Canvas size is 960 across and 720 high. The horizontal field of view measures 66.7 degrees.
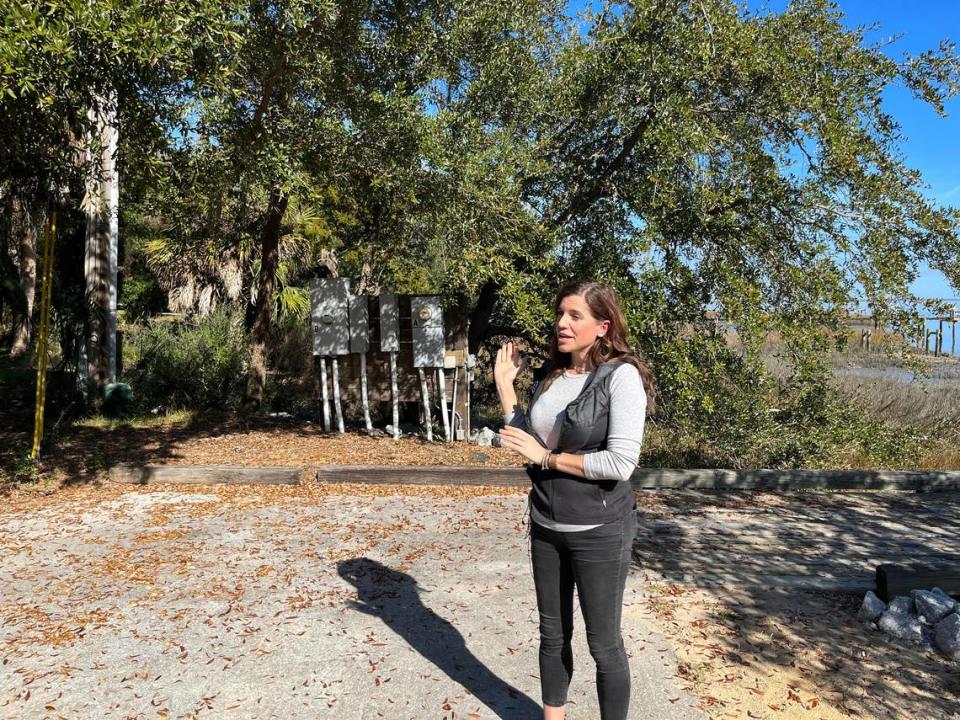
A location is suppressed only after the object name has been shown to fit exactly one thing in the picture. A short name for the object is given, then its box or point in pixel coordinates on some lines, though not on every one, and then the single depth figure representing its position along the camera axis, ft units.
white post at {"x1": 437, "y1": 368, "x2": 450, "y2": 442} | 29.58
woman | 8.12
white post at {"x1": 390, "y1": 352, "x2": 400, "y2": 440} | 30.22
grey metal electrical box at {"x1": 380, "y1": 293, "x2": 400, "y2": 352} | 30.09
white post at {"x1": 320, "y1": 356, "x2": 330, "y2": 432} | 30.89
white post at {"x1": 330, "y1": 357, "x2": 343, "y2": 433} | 30.86
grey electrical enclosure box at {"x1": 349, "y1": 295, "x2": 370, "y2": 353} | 30.40
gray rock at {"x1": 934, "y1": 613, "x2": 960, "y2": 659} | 11.70
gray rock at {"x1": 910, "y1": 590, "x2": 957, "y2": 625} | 12.54
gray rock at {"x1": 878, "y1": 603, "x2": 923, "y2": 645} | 12.39
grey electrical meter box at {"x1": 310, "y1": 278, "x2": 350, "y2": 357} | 30.32
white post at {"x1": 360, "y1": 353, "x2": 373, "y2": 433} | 30.53
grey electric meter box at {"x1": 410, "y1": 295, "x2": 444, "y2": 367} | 29.91
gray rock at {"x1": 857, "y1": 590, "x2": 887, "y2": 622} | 13.14
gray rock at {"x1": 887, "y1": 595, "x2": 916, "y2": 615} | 12.98
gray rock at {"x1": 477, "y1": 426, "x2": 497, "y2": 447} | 29.78
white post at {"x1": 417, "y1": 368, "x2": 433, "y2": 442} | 29.86
